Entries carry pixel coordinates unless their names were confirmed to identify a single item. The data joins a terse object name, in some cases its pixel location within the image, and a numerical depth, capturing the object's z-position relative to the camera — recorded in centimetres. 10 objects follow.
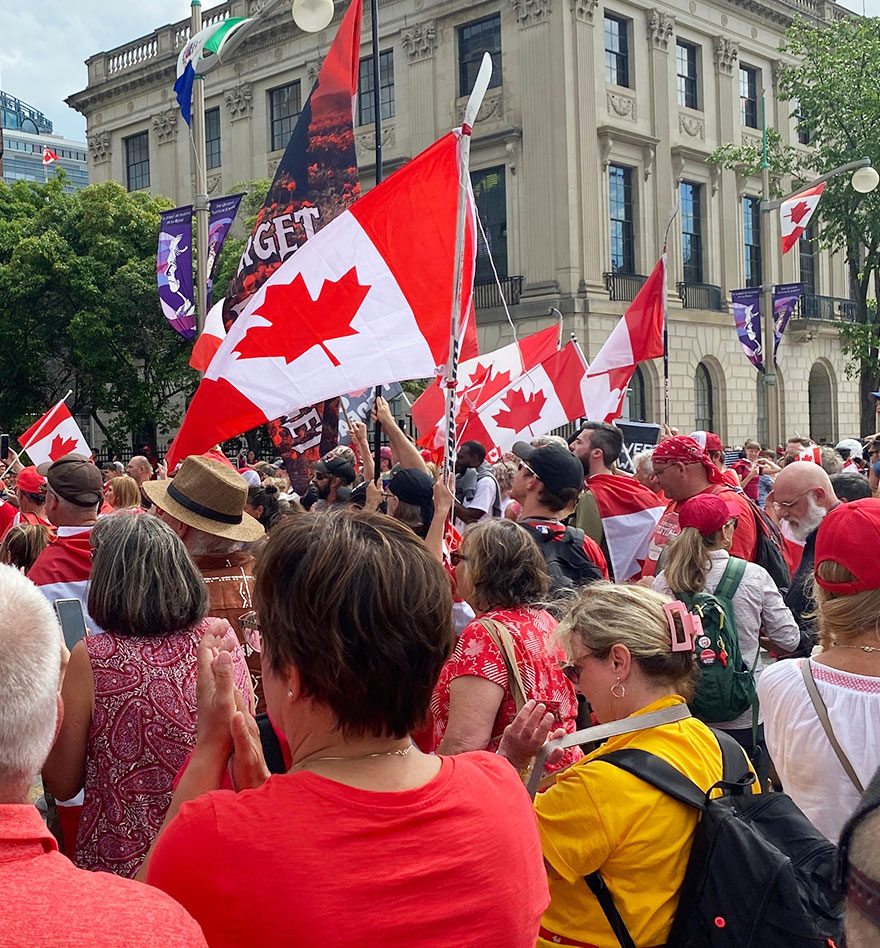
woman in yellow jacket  244
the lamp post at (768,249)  2141
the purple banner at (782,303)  2277
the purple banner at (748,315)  2267
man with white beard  550
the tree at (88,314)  2866
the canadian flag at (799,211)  2045
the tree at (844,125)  2648
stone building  2789
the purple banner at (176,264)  1474
